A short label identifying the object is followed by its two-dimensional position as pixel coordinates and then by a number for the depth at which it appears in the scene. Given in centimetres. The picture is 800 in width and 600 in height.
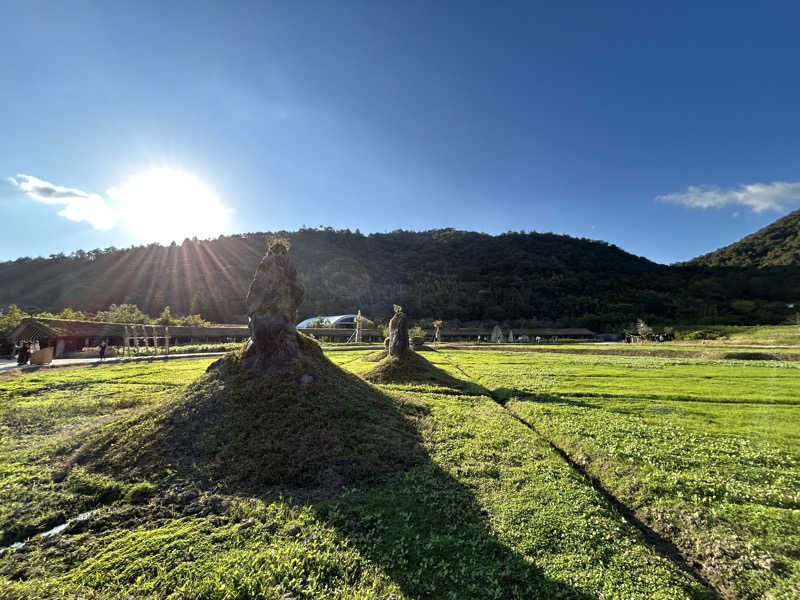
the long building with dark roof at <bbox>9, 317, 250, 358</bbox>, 3134
